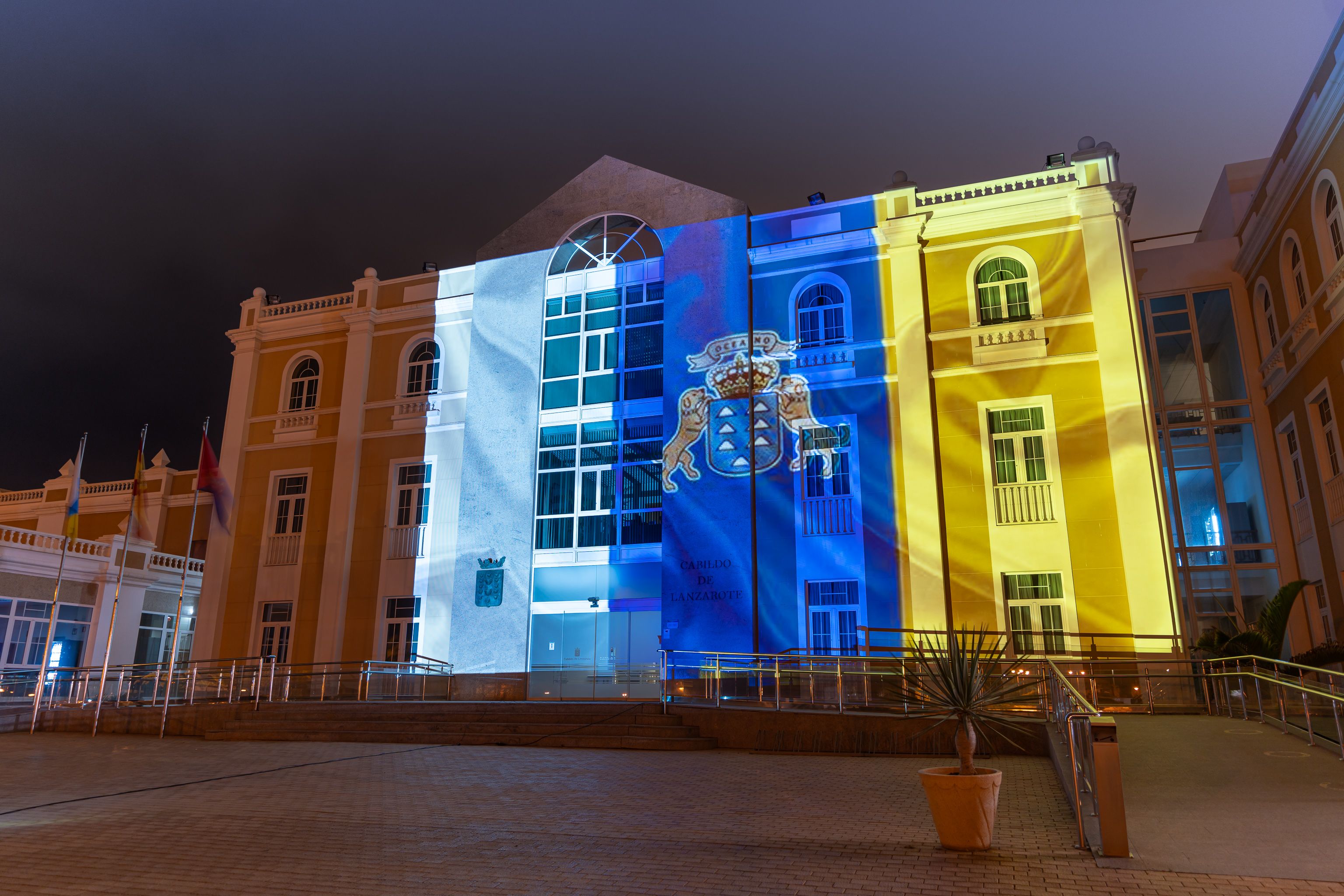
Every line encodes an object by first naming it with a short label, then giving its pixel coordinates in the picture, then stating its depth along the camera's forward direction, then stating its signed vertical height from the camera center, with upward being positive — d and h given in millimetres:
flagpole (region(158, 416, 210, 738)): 16984 +865
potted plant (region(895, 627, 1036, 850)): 6250 -401
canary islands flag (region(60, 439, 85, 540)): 23531 +4079
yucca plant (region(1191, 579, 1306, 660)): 15398 +667
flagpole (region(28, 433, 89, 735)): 18781 -212
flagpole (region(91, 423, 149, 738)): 17562 +1509
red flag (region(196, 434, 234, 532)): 21219 +4602
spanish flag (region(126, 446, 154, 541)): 22141 +4344
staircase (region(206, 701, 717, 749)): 13859 -888
